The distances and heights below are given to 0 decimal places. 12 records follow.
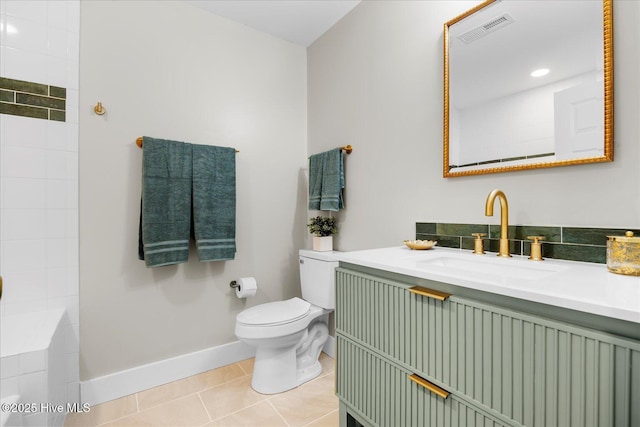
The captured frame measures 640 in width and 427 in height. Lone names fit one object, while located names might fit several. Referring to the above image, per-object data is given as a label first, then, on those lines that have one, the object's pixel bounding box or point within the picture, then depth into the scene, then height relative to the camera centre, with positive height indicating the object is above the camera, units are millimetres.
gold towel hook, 1717 +573
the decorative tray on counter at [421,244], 1461 -150
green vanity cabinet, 624 -388
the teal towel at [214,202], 1939 +68
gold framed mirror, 1052 +492
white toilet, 1712 -664
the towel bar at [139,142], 1802 +409
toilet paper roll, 2076 -497
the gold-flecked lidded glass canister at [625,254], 862 -119
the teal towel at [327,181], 2055 +215
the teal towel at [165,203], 1776 +58
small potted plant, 2137 -135
